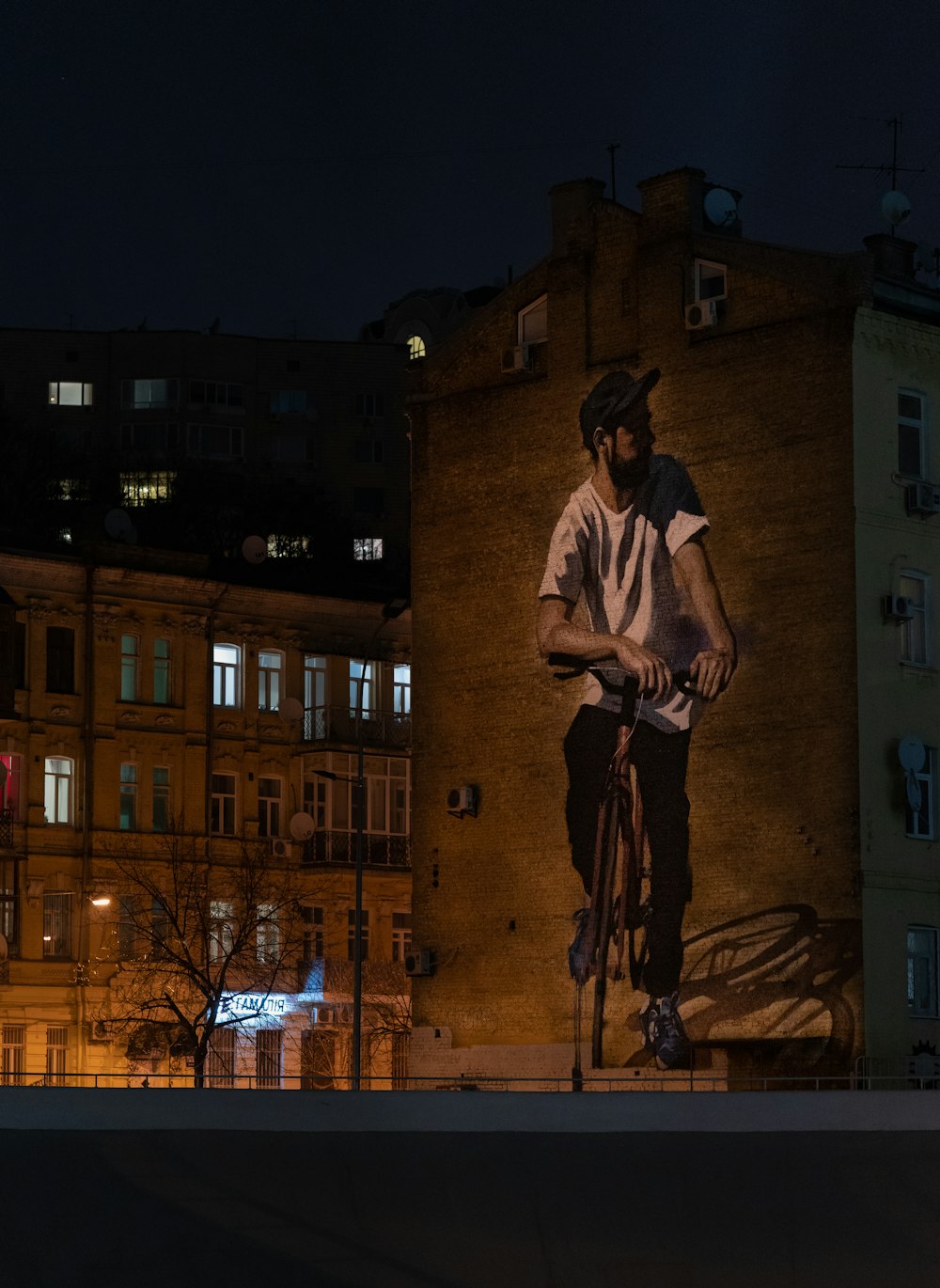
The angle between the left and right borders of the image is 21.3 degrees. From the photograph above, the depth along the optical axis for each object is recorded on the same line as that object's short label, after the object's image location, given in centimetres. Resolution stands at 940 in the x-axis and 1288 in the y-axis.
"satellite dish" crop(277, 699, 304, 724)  6944
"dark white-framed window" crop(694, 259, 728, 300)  5094
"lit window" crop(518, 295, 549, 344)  5432
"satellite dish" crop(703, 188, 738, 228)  5209
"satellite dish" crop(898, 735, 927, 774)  4694
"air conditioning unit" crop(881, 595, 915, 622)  4738
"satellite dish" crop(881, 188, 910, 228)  5275
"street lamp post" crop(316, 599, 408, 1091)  4975
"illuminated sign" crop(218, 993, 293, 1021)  6366
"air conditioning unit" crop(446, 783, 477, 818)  5309
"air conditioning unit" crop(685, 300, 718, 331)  5041
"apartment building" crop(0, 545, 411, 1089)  6419
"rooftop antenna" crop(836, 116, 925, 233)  5275
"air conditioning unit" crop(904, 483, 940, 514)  4819
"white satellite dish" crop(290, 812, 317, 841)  6888
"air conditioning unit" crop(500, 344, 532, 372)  5375
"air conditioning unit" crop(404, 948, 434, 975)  5362
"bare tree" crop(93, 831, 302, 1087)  6322
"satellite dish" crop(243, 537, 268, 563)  7438
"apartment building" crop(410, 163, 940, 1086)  4684
